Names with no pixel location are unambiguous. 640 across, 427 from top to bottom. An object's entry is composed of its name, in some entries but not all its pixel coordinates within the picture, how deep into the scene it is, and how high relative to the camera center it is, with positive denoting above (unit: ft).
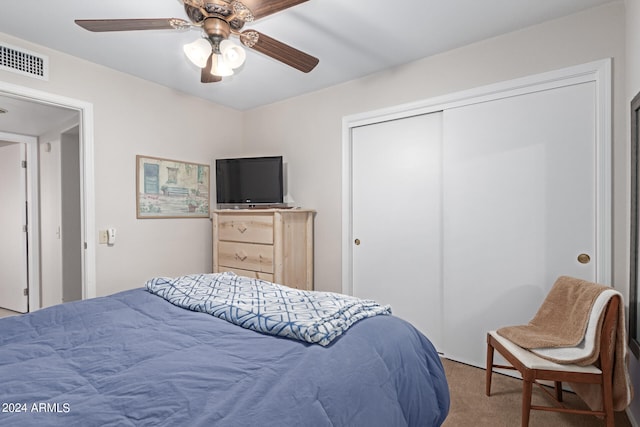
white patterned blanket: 4.02 -1.35
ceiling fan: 5.01 +2.93
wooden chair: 5.40 -2.61
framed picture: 10.22 +0.75
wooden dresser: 10.07 -1.04
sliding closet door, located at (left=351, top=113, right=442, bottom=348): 9.17 -0.20
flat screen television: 11.30 +1.05
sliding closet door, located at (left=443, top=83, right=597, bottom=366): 7.10 +0.08
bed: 2.68 -1.52
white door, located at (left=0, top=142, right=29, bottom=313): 13.50 -0.63
